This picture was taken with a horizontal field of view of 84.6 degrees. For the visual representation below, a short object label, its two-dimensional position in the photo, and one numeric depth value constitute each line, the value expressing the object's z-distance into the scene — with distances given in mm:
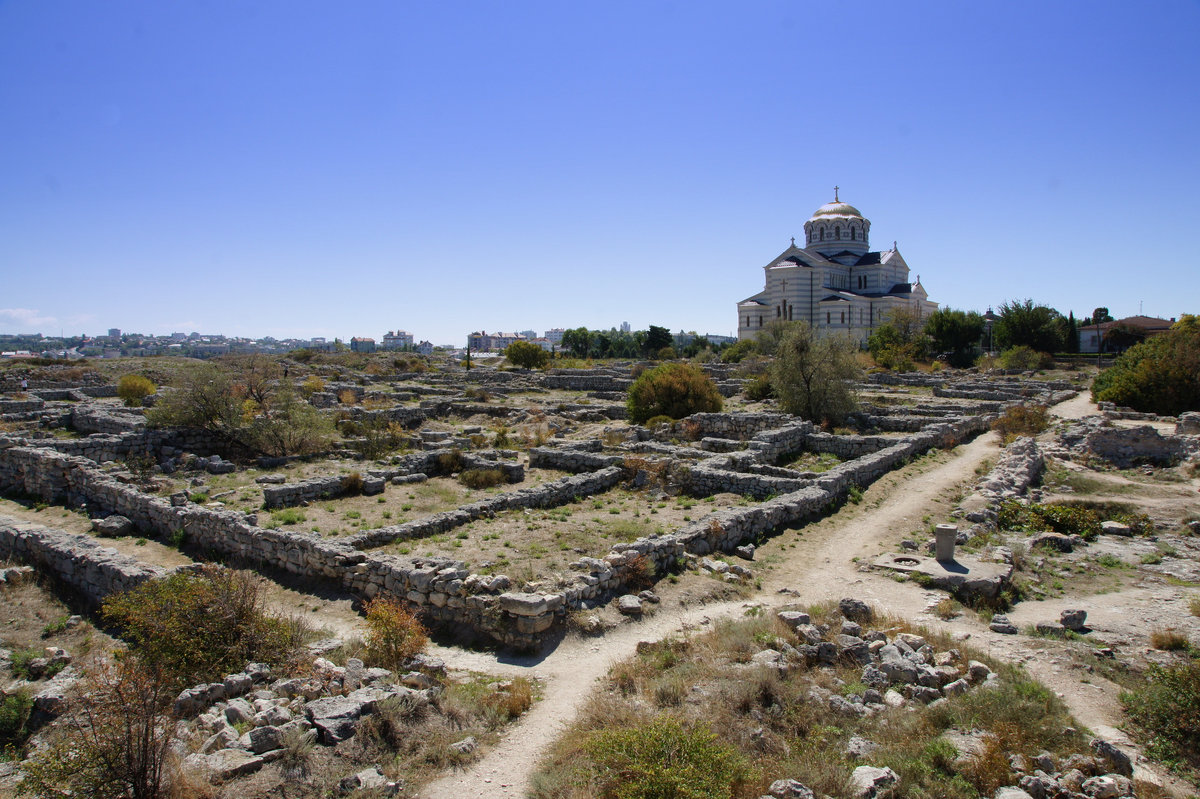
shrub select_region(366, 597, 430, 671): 7906
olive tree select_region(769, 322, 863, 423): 26688
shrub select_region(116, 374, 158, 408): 31266
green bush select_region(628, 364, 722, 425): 27031
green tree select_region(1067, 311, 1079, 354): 69688
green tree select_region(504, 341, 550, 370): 58156
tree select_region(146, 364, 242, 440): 20875
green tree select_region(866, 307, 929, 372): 52938
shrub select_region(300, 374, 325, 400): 35562
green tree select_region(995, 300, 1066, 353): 60062
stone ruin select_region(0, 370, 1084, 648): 9562
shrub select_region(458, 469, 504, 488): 17734
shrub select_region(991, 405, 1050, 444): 25109
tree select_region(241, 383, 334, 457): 20406
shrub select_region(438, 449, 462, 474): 19141
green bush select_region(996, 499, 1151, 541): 13766
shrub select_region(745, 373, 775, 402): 34219
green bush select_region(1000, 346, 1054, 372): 51938
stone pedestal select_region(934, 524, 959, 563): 11256
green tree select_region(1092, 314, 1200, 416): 27516
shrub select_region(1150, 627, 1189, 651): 7809
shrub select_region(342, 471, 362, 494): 16578
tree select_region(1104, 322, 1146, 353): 63562
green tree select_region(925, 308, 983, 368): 58250
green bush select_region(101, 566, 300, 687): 7285
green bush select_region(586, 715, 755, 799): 5211
